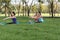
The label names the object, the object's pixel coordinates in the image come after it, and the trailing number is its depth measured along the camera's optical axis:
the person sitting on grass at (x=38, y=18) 10.32
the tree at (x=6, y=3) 28.56
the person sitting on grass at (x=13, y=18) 9.46
